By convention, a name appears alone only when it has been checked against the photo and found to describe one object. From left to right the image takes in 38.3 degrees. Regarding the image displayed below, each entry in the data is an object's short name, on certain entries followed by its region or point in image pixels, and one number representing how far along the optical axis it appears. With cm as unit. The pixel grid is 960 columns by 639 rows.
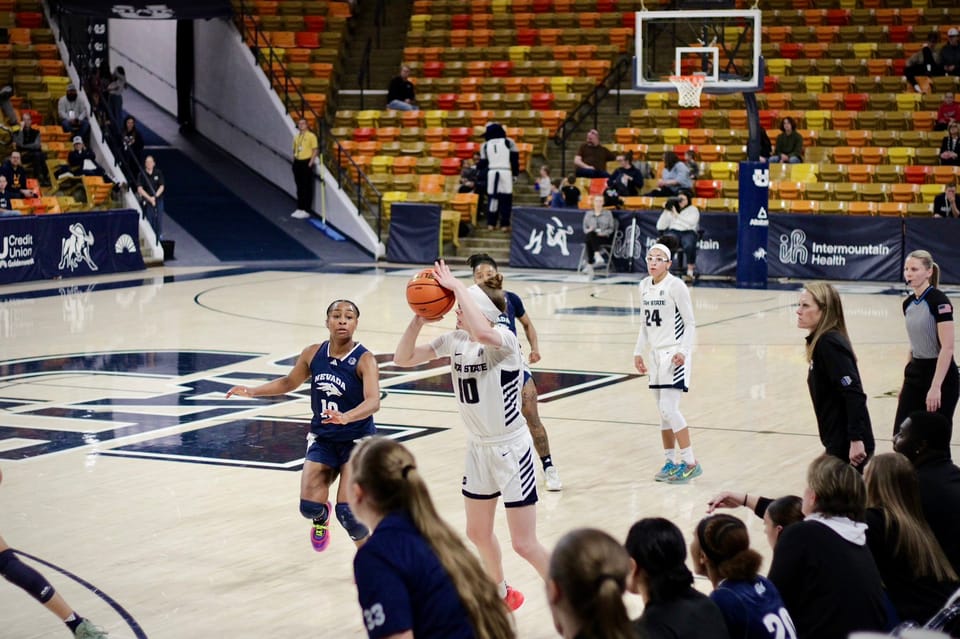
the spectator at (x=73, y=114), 2705
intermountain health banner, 2319
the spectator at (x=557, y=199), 2616
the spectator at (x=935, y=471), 588
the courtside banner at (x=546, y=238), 2570
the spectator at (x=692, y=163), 2573
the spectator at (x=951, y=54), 2608
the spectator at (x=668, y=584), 415
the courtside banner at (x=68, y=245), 2245
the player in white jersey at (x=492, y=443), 678
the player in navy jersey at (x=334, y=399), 762
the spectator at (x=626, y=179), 2556
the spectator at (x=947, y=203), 2273
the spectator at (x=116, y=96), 2842
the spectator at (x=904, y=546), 545
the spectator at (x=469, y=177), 2739
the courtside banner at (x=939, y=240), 2266
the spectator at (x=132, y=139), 2695
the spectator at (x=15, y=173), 2402
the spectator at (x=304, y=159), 2820
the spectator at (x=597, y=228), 2452
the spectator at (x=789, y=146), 2558
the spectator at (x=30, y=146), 2569
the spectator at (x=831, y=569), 493
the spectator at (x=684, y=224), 2350
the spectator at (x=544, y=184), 2666
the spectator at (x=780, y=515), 528
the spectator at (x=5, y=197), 2284
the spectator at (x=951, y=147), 2438
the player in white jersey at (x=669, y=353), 997
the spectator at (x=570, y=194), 2612
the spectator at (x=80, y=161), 2605
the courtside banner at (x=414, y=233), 2684
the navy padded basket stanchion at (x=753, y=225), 2225
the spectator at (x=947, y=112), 2514
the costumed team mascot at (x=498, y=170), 2622
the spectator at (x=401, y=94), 3023
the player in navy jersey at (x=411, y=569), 393
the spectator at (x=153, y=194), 2564
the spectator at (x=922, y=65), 2644
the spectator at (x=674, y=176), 2520
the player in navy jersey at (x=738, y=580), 452
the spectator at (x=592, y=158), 2659
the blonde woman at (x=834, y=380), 727
